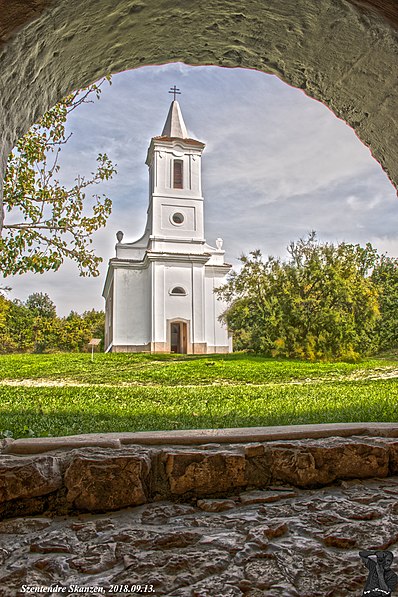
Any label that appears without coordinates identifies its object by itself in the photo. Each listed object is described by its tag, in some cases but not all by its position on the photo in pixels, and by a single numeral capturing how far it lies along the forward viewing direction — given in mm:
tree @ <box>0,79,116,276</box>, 7324
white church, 22719
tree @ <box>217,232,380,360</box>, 17125
